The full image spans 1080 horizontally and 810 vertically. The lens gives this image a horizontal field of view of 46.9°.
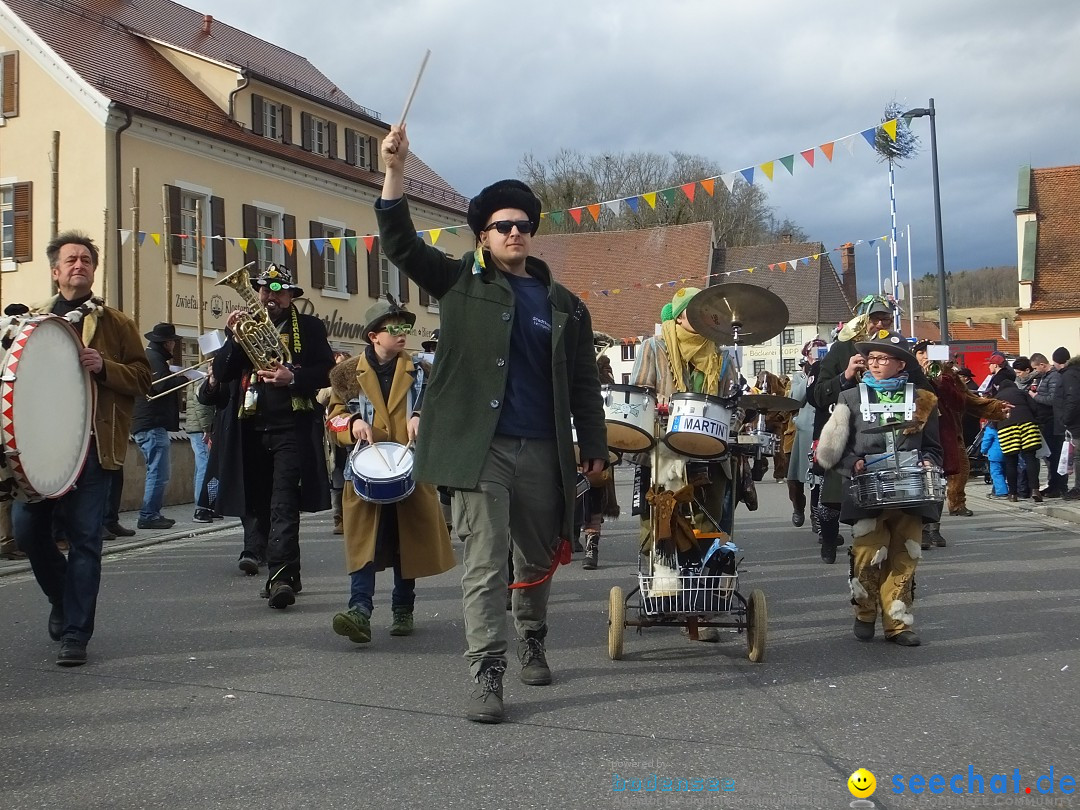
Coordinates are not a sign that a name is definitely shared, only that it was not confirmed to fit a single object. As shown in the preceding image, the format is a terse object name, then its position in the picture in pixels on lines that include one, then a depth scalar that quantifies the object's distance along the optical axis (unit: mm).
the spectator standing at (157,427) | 12734
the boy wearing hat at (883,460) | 6516
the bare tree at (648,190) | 60938
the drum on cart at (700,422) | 6137
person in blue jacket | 16453
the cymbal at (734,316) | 6539
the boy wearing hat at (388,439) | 6727
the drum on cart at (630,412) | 6176
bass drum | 5621
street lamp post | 21602
